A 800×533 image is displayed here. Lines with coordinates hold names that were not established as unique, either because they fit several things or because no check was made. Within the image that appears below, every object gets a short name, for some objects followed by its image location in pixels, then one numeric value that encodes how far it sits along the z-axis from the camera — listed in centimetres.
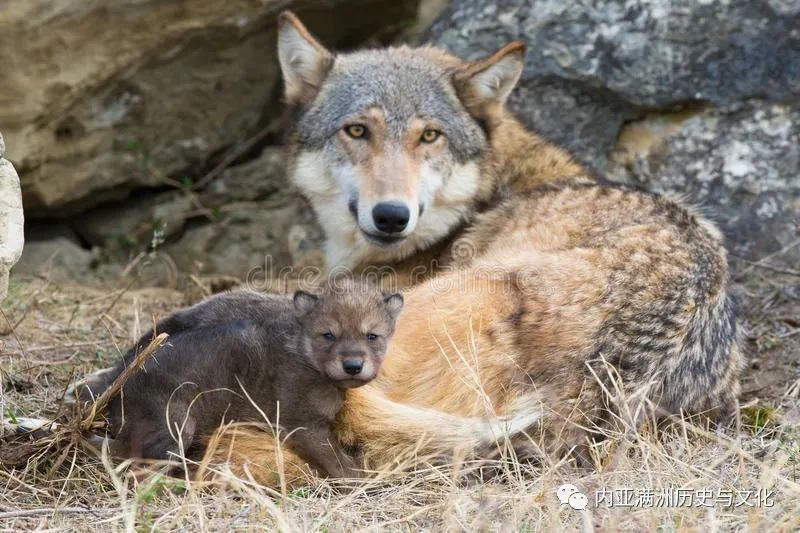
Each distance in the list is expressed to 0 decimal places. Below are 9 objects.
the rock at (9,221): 790
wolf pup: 805
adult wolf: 838
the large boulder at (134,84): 1378
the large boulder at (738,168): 1275
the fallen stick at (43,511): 717
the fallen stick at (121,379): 786
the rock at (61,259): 1549
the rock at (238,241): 1702
